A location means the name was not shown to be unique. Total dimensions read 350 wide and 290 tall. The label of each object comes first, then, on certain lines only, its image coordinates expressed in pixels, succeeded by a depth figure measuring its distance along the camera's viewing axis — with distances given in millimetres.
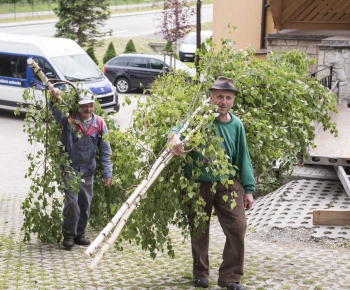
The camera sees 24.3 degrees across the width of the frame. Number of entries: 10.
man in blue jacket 8680
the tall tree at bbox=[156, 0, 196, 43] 37281
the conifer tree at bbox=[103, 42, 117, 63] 37344
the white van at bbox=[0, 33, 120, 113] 22703
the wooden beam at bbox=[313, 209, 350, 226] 9391
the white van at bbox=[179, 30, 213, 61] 37281
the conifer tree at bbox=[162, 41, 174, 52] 37875
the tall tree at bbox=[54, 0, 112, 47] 37531
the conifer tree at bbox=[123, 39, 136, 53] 37156
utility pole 25109
